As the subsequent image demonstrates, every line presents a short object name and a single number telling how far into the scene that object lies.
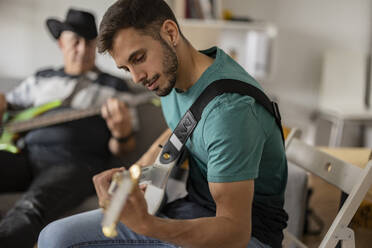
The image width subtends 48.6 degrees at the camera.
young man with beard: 0.79
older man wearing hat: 1.49
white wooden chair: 0.94
